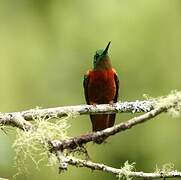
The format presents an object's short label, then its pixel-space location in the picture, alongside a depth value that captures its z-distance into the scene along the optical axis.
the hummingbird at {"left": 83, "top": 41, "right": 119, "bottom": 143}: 9.30
